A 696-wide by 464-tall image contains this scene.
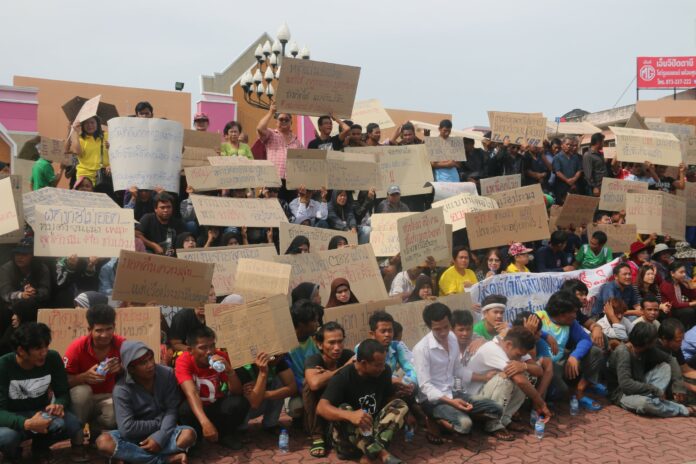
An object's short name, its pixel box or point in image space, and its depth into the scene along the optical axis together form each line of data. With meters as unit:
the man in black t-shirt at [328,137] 11.70
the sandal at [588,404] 7.29
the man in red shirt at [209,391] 5.71
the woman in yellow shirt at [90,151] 10.21
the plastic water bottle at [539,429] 6.46
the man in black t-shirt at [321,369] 5.93
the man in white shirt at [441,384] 6.26
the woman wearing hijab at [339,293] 7.34
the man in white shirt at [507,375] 6.48
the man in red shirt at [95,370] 5.57
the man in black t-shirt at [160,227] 8.72
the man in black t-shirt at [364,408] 5.57
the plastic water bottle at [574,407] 7.15
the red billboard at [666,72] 44.59
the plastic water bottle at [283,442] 5.93
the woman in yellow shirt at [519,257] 9.13
